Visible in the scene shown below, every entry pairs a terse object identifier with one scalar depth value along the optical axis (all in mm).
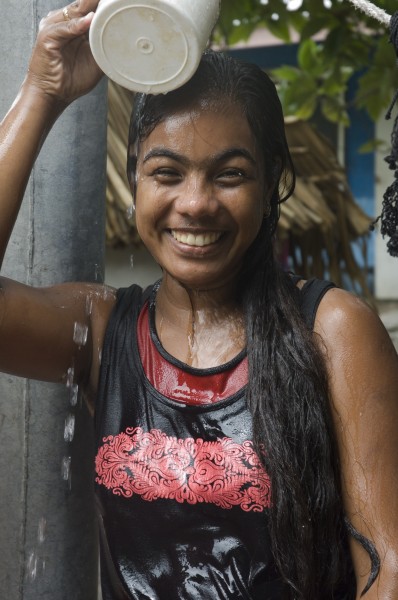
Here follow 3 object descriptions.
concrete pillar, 2490
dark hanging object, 2246
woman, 2152
